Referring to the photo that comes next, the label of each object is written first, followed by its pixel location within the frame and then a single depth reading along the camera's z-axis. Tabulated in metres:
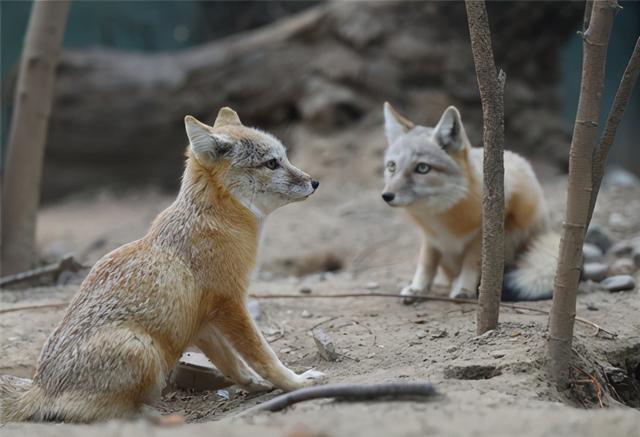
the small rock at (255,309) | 10.55
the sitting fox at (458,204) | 10.60
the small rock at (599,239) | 13.02
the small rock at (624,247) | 12.59
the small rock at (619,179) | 18.86
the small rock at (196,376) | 8.81
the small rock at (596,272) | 11.38
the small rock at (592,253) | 12.33
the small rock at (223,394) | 8.37
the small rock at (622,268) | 11.54
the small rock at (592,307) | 9.80
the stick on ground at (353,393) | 5.95
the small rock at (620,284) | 10.64
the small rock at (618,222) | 14.31
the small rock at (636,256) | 11.74
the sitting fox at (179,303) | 6.88
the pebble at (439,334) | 8.90
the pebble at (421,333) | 9.00
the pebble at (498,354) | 7.26
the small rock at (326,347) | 8.37
